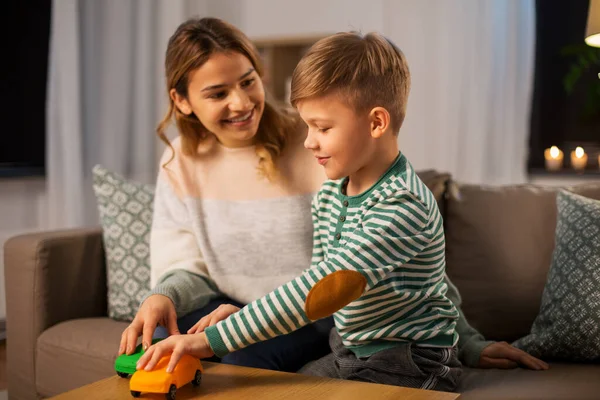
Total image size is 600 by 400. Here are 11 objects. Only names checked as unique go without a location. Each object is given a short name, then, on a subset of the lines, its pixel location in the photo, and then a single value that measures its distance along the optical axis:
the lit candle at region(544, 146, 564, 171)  3.57
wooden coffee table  1.17
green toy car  1.27
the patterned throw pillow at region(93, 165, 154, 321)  2.34
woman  1.76
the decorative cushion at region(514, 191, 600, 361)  1.73
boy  1.28
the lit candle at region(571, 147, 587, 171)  3.52
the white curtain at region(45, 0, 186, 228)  3.88
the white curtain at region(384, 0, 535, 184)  3.52
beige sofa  2.04
